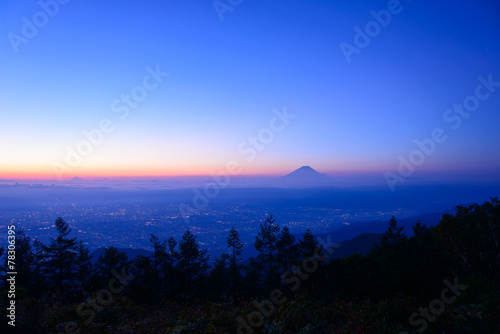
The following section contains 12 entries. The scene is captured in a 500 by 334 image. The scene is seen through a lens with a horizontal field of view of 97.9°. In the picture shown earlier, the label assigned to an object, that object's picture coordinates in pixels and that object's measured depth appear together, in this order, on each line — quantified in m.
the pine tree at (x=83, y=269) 20.94
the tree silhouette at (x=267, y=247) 22.79
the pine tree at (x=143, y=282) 18.44
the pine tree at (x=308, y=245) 19.70
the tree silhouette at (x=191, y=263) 20.75
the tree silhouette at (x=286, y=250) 21.11
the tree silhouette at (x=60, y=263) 20.59
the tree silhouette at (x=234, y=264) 19.80
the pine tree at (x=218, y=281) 20.08
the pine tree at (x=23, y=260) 19.59
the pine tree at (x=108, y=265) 20.73
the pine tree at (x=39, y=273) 20.35
